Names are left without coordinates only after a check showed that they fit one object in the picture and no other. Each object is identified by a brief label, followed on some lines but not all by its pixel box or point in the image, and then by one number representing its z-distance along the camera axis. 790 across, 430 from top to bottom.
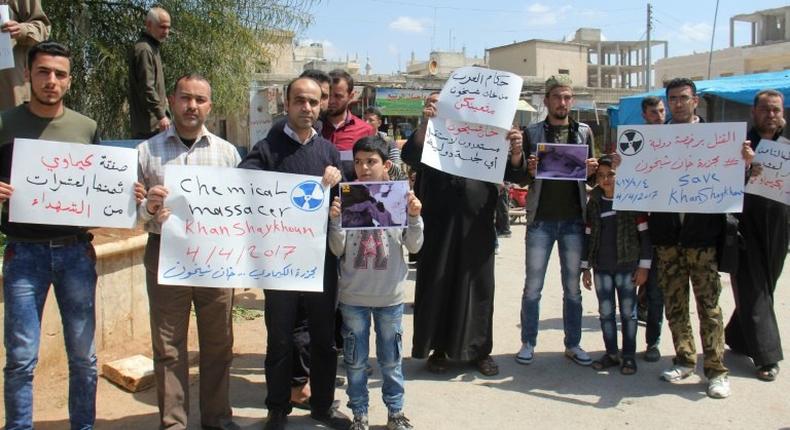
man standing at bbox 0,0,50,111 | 3.99
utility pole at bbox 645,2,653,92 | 39.22
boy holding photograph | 3.55
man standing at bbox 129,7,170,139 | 5.15
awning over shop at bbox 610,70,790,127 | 11.47
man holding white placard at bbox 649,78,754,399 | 4.23
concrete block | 4.23
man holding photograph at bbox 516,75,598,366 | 4.64
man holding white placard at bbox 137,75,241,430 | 3.26
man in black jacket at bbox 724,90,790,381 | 4.42
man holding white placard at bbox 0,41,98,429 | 3.02
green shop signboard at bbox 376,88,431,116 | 24.97
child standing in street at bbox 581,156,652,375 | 4.52
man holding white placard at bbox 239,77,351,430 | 3.42
